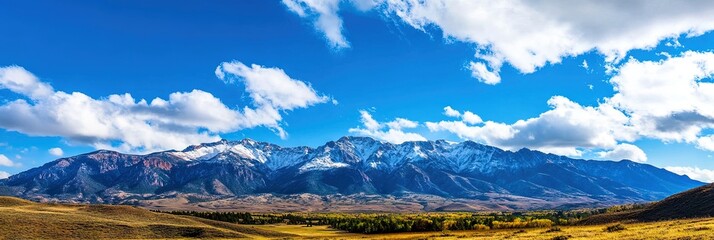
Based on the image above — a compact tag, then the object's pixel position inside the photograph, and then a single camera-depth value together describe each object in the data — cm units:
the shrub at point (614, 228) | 6719
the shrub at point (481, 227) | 13675
